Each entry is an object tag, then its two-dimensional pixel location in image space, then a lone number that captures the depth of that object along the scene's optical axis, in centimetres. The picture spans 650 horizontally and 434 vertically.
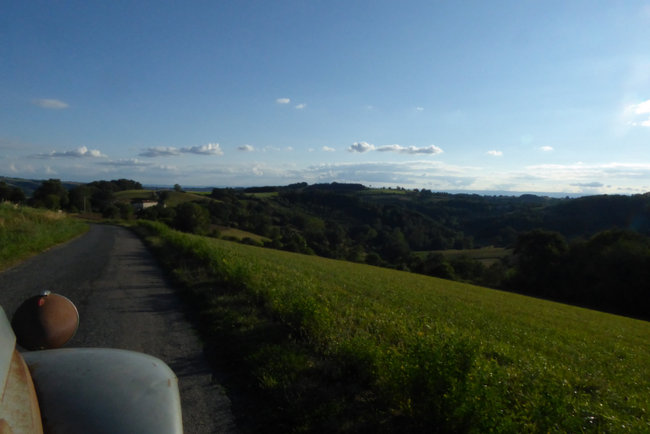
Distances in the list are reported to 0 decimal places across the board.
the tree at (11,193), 5272
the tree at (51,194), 6341
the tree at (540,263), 5156
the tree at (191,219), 5675
